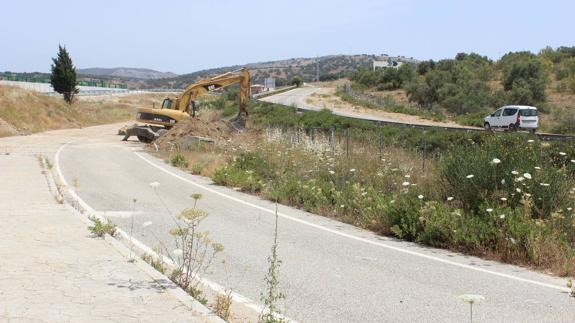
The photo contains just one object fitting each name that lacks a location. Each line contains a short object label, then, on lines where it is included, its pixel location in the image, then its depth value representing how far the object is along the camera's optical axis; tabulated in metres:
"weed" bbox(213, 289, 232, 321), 5.70
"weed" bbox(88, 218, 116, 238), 8.91
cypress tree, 70.25
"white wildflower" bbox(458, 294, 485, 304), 4.30
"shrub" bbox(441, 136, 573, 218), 9.52
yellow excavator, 33.91
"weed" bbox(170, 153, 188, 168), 22.42
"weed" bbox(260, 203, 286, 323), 5.23
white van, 39.56
